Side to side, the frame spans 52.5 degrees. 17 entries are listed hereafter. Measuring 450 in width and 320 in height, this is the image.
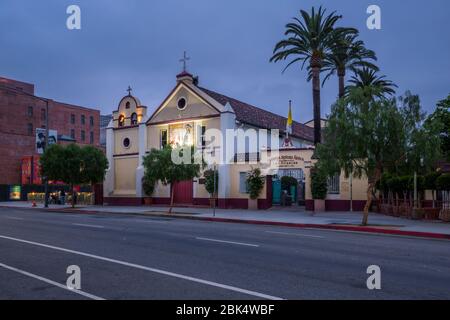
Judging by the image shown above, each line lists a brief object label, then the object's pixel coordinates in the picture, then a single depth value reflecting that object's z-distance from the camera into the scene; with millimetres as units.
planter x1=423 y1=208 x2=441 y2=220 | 21906
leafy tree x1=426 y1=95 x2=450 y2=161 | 32281
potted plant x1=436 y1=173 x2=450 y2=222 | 20894
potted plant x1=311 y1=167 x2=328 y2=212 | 29203
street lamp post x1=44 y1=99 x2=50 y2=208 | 36559
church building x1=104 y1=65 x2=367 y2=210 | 31688
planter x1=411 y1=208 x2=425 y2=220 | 22172
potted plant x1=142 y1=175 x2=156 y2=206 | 38219
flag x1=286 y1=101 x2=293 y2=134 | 37503
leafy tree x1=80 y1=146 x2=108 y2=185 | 35750
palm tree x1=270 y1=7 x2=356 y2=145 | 31766
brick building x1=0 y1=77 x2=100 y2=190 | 61094
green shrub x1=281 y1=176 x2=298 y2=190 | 35781
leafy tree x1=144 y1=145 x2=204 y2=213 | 27172
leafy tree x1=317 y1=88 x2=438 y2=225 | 18328
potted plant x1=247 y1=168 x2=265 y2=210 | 31891
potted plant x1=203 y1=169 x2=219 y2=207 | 33188
